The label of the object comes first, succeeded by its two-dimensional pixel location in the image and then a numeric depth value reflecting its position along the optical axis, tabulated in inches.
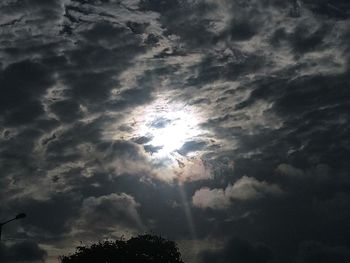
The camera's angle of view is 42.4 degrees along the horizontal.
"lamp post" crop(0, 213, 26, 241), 966.4
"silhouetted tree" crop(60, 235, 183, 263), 2213.3
